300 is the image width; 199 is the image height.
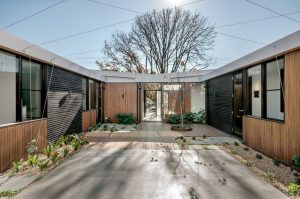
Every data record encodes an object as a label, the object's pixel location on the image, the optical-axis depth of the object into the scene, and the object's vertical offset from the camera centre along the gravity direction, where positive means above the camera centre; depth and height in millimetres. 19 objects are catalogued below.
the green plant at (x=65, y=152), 4600 -1198
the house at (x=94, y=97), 4059 +109
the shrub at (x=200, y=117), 11180 -922
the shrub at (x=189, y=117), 11132 -916
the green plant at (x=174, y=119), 11086 -1023
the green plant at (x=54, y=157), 4145 -1188
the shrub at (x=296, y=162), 3486 -1099
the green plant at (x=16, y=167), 3613 -1212
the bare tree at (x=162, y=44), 18781 +5579
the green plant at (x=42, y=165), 3744 -1222
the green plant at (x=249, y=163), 4191 -1363
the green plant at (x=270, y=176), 3496 -1367
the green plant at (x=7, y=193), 2820 -1337
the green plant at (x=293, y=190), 2877 -1308
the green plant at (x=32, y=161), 3875 -1172
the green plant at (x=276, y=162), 4177 -1345
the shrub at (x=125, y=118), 10877 -964
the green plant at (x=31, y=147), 4294 -1001
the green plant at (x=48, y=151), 4405 -1113
